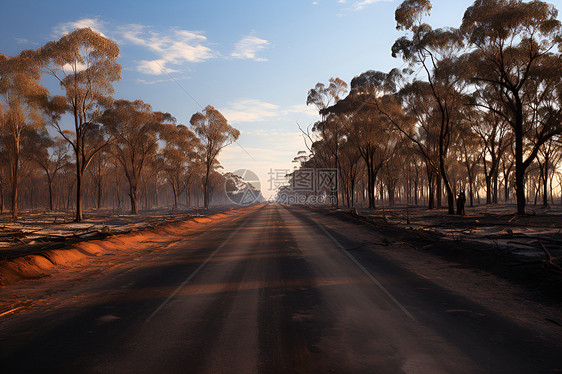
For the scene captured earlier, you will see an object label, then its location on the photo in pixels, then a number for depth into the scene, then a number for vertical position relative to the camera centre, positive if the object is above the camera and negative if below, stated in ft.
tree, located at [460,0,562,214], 68.64 +34.16
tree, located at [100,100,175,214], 130.41 +29.35
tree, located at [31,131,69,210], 163.05 +26.23
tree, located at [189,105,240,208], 174.81 +36.35
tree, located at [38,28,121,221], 84.79 +35.66
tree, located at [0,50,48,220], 91.20 +30.55
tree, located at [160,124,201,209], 152.35 +26.10
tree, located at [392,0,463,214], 84.74 +39.13
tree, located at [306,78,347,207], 155.74 +38.39
